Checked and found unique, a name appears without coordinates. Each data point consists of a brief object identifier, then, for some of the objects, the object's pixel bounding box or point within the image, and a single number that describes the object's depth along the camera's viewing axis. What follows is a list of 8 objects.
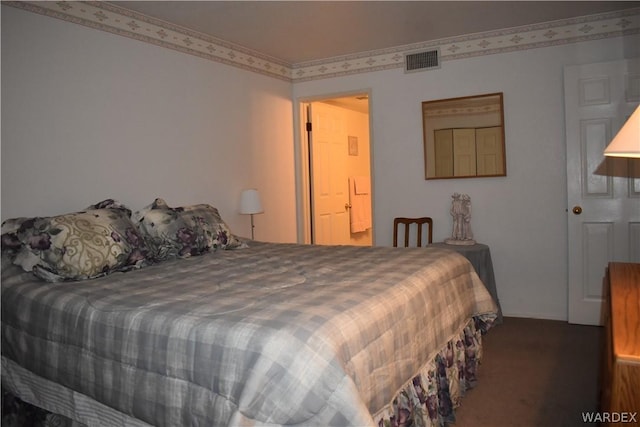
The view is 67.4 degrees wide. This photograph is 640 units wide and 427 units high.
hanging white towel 6.02
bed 1.36
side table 3.73
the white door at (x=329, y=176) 5.19
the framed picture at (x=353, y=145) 6.05
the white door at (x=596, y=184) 3.52
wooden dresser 1.11
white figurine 4.07
